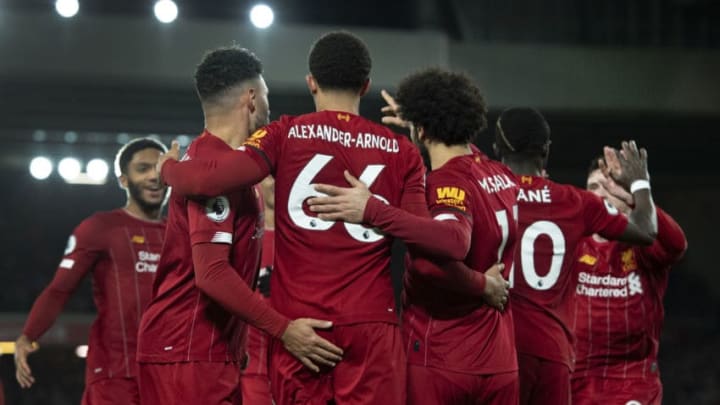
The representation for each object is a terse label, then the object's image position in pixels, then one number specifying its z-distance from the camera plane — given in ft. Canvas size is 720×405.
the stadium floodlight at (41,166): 98.63
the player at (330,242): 23.20
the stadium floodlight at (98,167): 96.12
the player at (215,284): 22.84
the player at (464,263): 24.75
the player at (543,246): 28.89
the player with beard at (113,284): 35.40
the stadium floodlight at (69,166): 99.35
